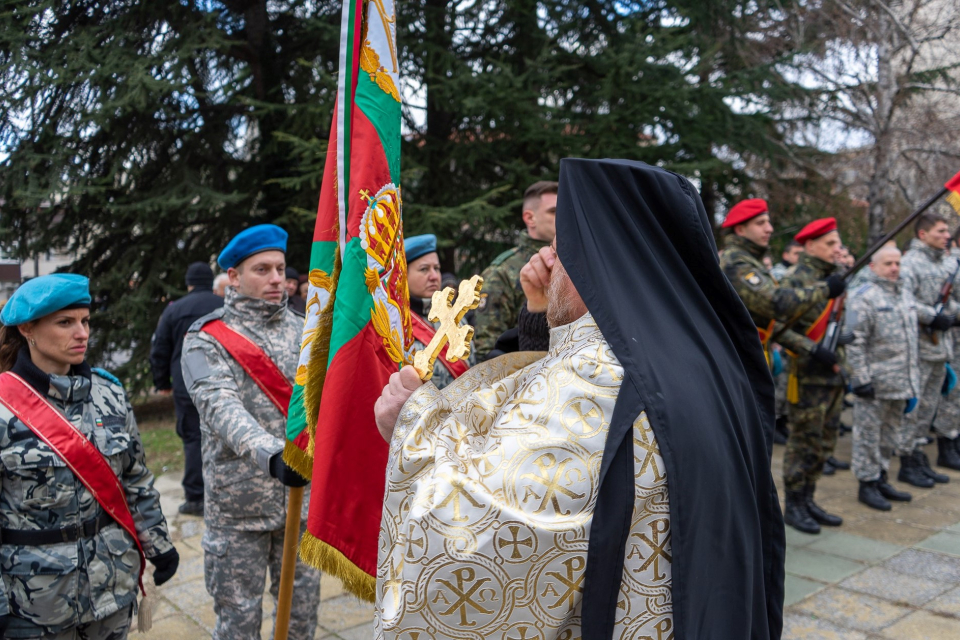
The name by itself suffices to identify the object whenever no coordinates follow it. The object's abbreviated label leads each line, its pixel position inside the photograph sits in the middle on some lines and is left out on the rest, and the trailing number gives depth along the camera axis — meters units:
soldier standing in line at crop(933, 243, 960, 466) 7.84
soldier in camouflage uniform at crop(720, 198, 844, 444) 5.61
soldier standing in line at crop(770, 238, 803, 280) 9.94
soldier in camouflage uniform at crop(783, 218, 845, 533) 5.88
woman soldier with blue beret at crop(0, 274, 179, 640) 2.71
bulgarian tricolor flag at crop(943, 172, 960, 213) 5.71
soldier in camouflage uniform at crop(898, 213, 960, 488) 7.33
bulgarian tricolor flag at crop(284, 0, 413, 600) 2.33
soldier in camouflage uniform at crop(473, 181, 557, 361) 4.27
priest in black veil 1.40
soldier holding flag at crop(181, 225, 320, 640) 3.32
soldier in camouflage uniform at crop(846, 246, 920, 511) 6.65
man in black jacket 6.36
